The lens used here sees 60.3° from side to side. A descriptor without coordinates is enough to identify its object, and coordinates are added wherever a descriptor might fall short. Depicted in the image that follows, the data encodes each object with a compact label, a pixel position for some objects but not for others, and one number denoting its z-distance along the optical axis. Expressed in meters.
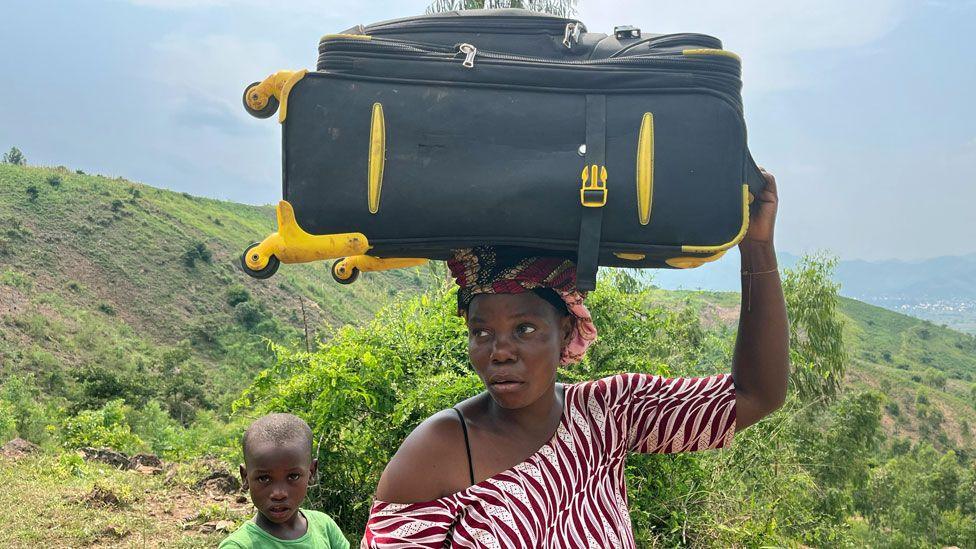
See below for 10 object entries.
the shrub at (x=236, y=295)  30.61
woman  1.64
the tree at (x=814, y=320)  16.47
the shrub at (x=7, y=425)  11.70
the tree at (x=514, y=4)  10.50
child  2.70
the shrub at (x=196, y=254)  32.12
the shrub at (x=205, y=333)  27.58
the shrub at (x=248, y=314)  29.11
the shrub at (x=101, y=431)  11.03
